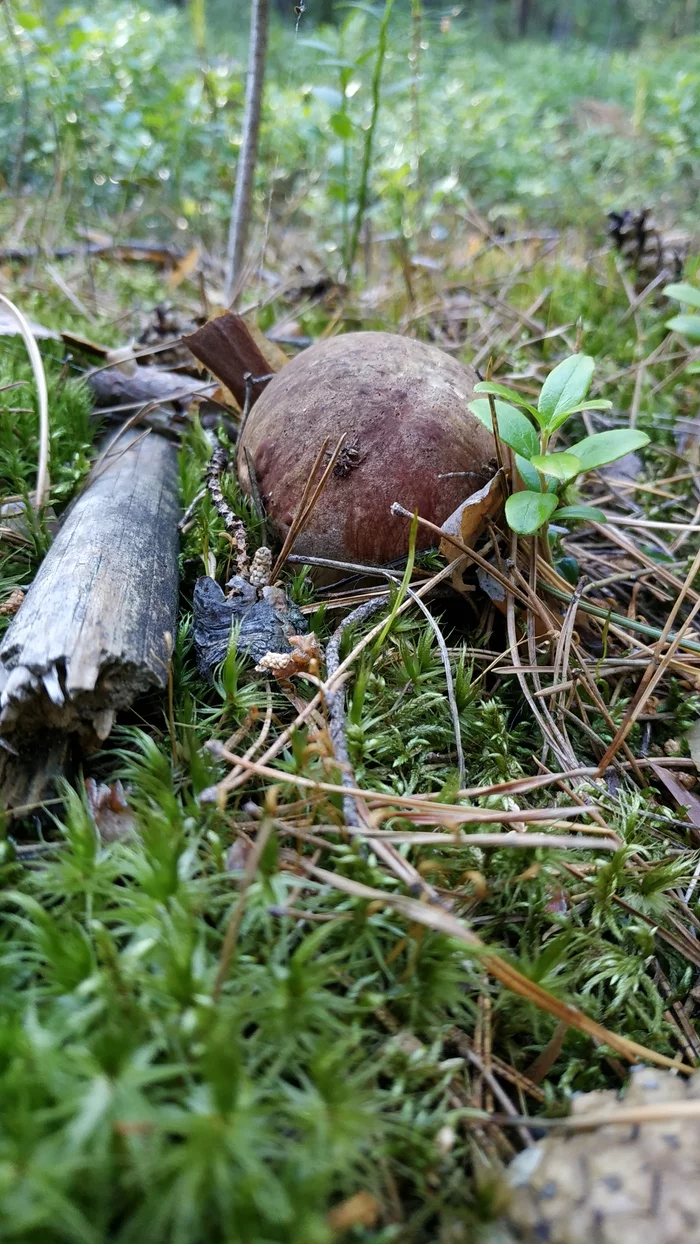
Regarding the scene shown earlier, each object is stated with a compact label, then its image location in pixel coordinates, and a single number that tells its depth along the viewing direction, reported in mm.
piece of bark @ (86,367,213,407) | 319
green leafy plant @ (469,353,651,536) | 217
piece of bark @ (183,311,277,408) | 289
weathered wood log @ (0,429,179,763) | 185
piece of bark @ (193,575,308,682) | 217
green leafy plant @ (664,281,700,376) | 288
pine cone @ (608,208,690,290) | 414
